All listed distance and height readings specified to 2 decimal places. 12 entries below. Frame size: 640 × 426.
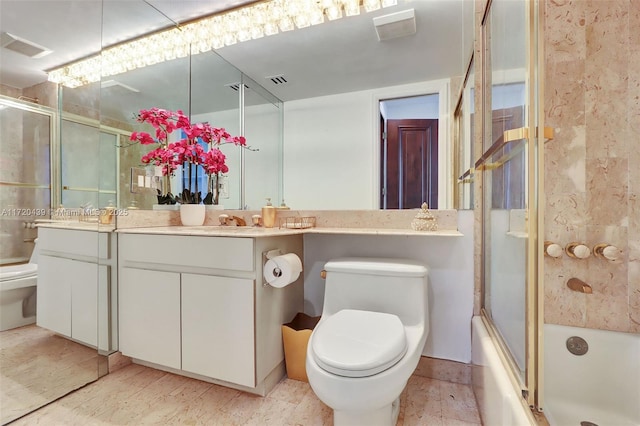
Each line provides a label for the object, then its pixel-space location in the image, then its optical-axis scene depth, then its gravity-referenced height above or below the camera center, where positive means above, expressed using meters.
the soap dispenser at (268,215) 1.71 -0.02
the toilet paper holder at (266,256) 1.33 -0.21
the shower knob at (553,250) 1.22 -0.17
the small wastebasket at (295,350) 1.44 -0.72
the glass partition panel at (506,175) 0.81 +0.13
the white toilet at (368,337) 0.92 -0.48
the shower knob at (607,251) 1.17 -0.17
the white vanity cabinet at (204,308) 1.28 -0.47
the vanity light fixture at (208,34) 1.58 +1.21
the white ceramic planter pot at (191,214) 1.89 -0.01
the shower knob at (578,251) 1.19 -0.17
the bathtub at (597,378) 1.07 -0.66
